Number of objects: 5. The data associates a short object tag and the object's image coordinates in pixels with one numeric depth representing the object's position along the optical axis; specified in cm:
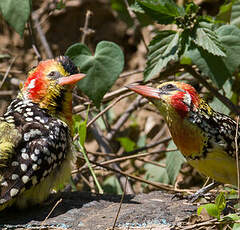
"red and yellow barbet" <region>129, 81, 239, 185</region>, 606
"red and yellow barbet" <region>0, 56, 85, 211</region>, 568
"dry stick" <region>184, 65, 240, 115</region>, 751
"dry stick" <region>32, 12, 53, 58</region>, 958
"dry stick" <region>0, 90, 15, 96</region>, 1016
